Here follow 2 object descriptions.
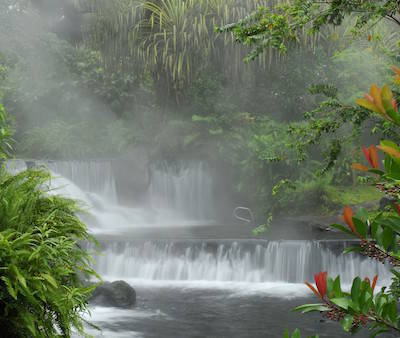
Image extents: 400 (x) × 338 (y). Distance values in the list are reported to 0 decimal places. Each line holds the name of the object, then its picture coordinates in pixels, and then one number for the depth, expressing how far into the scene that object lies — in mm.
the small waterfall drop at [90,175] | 20438
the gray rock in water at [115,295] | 10914
